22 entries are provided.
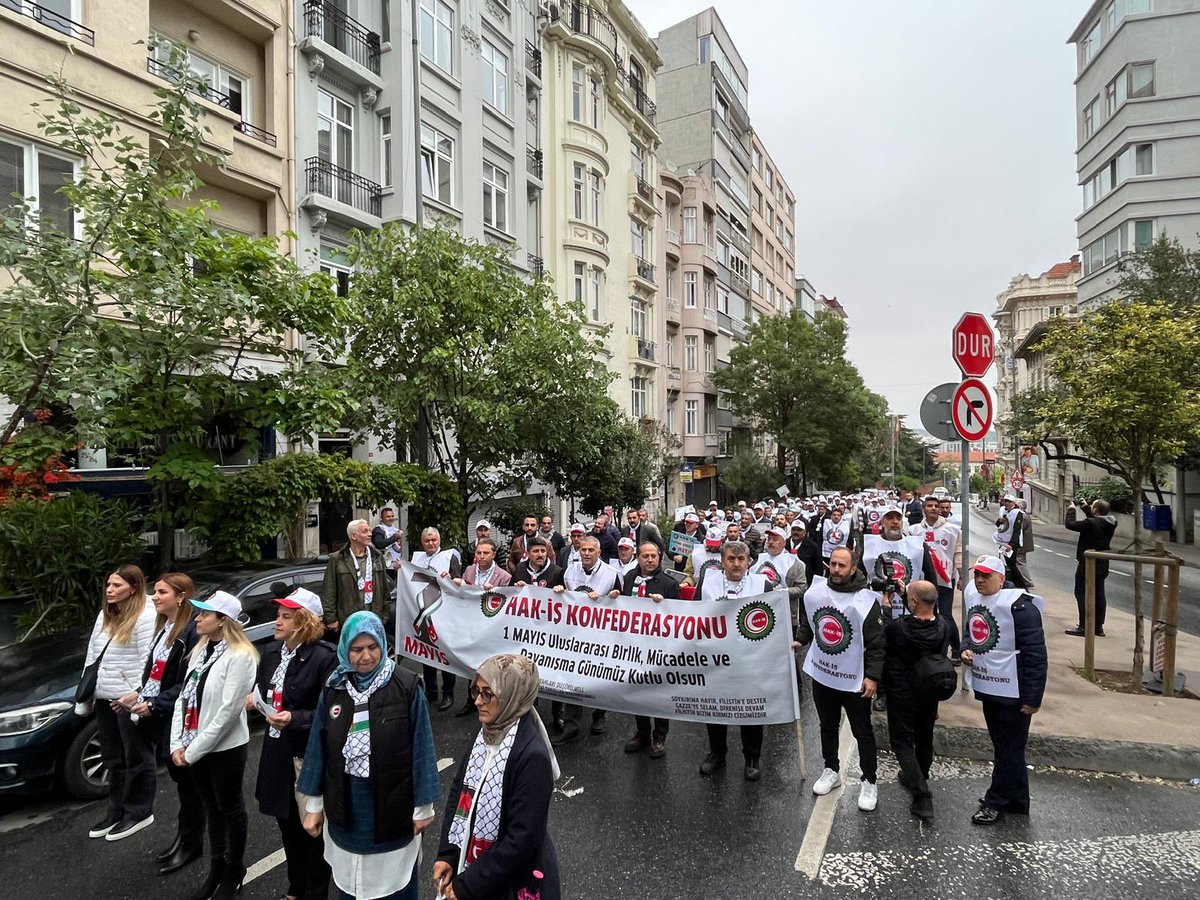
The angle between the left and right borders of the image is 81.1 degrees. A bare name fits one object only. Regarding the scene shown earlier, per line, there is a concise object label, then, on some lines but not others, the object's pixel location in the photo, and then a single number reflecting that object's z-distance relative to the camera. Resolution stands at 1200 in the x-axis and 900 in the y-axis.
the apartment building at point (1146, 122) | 31.41
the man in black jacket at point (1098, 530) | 9.24
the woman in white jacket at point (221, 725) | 4.00
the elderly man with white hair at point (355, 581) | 7.09
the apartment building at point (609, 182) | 27.56
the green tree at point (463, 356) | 13.69
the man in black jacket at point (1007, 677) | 4.86
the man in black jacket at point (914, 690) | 4.95
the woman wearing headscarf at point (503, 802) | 2.60
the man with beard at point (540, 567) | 7.40
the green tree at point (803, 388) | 40.19
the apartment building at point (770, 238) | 56.00
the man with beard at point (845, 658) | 5.10
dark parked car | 5.15
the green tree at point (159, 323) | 7.32
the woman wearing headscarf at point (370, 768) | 3.20
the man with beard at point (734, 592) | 5.72
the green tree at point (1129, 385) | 8.65
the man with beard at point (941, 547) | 8.60
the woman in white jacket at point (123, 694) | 4.84
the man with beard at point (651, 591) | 6.23
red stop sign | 7.35
